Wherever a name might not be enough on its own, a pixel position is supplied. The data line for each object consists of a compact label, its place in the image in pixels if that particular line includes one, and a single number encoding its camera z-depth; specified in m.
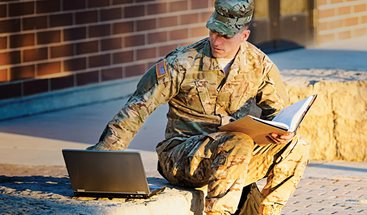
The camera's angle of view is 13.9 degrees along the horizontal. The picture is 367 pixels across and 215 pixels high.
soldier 8.06
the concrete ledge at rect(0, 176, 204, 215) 7.63
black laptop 7.80
